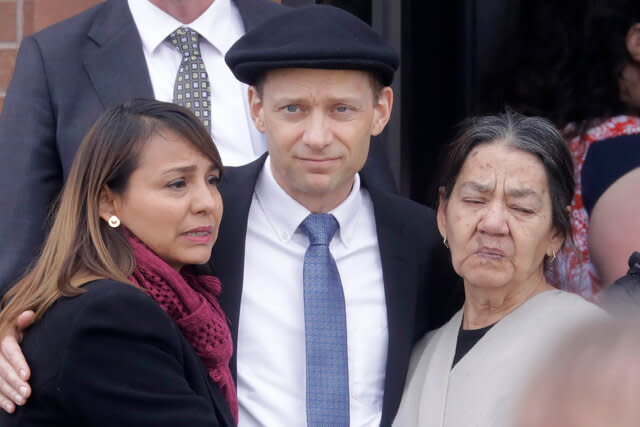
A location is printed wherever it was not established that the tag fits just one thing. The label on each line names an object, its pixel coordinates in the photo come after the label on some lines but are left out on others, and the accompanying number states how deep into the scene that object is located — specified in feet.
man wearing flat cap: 15.58
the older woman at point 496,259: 14.80
